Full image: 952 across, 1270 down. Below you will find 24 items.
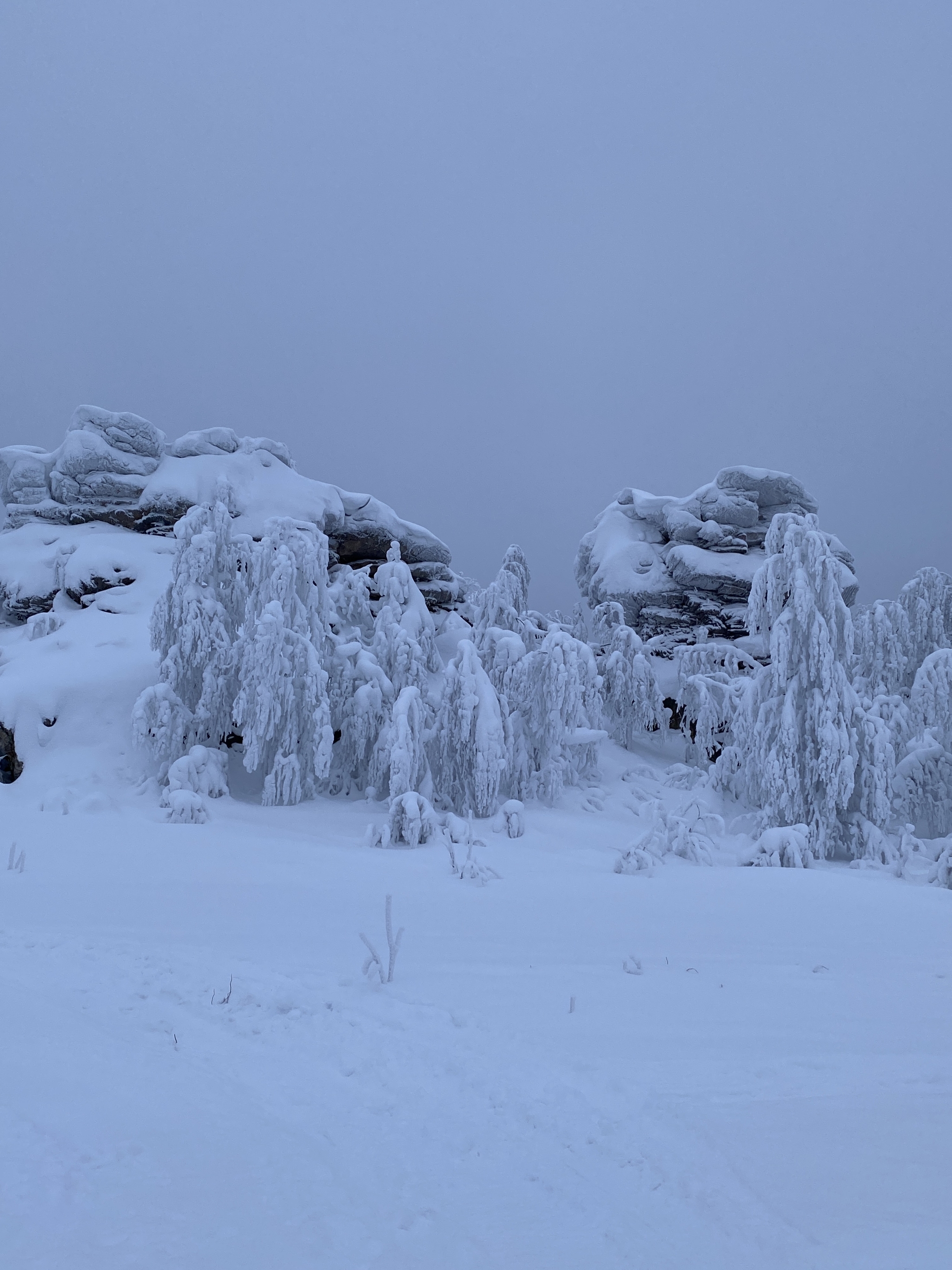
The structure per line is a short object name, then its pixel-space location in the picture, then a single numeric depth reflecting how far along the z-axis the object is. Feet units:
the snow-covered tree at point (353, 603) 61.21
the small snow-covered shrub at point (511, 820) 42.78
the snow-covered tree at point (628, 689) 73.82
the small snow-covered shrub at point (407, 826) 37.11
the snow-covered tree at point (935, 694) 53.52
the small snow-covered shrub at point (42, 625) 61.36
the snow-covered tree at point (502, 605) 73.36
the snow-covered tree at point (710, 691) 65.46
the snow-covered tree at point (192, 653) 45.47
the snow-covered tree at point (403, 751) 42.04
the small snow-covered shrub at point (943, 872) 36.11
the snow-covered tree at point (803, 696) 44.73
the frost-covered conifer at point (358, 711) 48.57
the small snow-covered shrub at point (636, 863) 31.53
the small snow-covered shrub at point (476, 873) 28.58
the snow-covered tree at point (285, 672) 44.60
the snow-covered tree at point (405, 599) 59.00
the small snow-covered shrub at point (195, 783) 38.65
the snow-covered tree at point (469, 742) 46.96
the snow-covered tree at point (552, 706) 53.11
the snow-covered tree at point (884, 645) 72.23
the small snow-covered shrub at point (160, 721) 44.68
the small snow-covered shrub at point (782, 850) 38.17
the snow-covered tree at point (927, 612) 75.77
